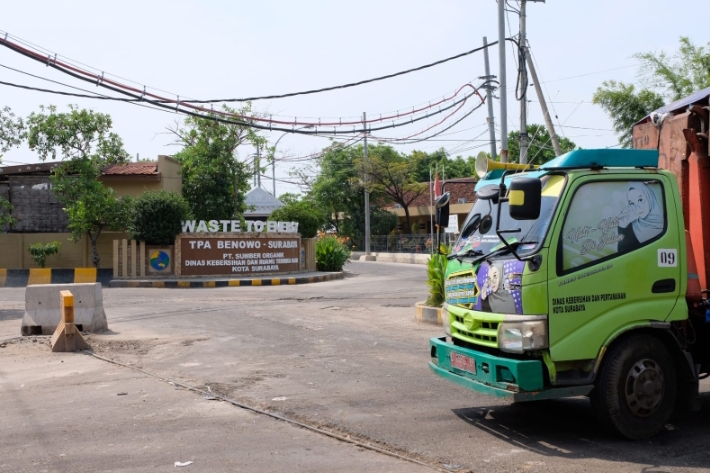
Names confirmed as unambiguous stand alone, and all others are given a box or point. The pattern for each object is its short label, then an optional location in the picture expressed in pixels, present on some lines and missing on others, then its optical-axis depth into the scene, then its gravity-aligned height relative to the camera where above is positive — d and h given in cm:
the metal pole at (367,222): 4581 +163
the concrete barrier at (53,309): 1291 -104
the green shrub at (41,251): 2858 +0
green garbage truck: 592 -38
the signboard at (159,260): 2723 -38
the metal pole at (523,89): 1916 +420
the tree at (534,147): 3906 +604
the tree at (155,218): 2655 +116
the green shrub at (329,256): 3197 -35
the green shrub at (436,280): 1450 -67
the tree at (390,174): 5025 +512
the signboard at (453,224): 2852 +93
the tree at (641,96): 2655 +548
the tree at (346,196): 5209 +379
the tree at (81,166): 2747 +326
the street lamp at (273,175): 6353 +670
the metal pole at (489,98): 2272 +466
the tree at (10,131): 2620 +432
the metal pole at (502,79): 1920 +444
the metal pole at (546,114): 1759 +327
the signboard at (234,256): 2758 -25
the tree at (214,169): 3425 +380
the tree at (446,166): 6322 +718
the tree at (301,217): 3192 +138
